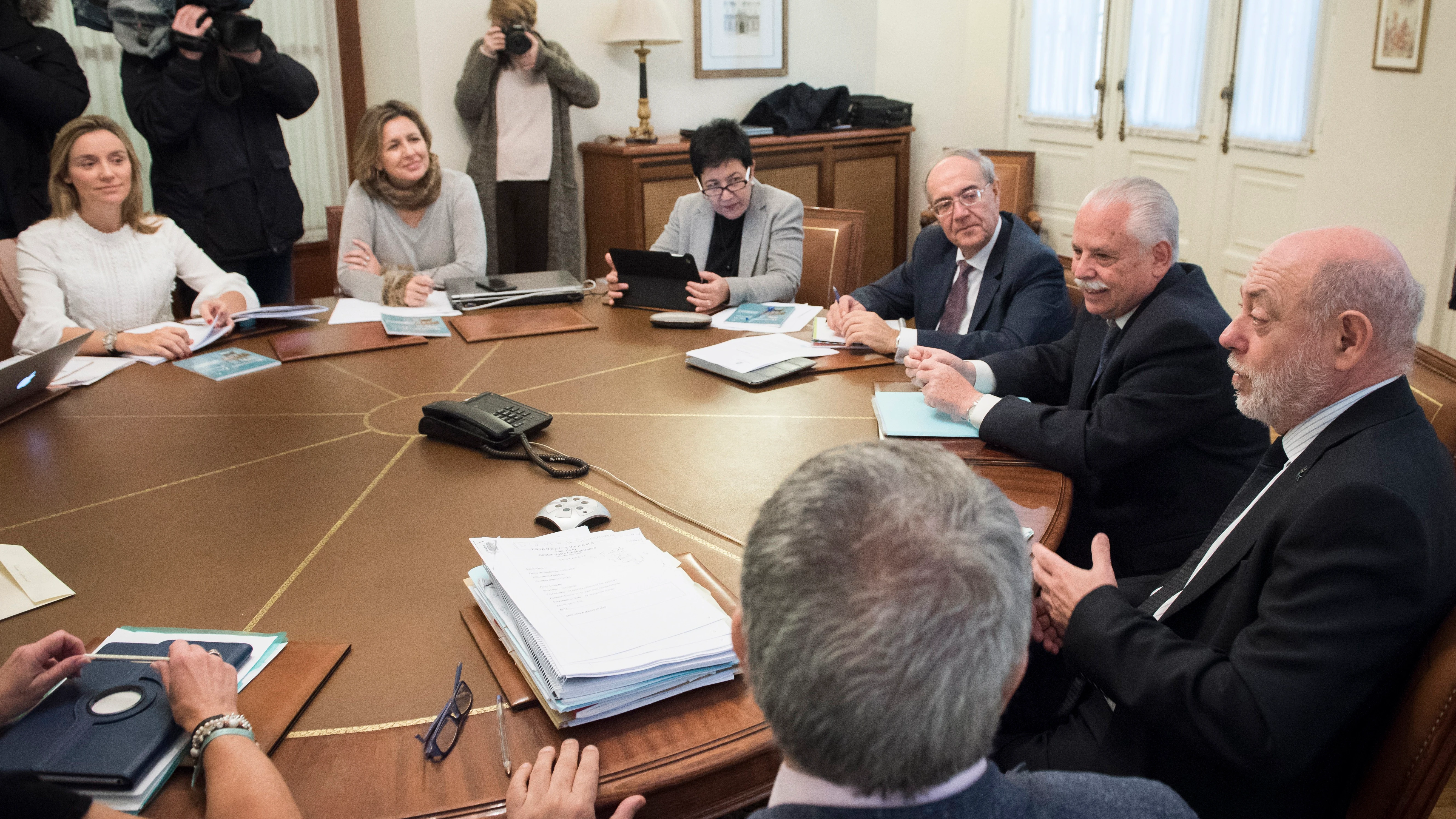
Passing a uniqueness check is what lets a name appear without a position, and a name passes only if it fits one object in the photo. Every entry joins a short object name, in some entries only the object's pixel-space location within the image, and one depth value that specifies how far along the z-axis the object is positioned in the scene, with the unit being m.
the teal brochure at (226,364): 2.56
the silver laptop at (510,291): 3.18
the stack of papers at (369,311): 3.02
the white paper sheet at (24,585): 1.50
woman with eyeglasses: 3.29
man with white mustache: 1.94
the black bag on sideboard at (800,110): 5.48
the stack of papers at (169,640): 1.08
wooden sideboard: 4.97
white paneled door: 4.26
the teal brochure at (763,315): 2.95
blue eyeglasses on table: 1.16
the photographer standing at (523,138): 4.53
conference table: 1.18
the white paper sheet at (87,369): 2.49
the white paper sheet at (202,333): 2.73
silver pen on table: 1.15
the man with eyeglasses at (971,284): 2.68
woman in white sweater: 2.77
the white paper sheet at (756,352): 2.50
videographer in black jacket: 3.41
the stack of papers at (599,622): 1.20
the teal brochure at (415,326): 2.87
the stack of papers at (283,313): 2.89
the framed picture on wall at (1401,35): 3.55
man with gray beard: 1.18
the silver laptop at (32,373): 2.21
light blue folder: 2.07
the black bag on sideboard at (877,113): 5.75
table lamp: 4.79
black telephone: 2.01
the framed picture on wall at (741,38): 5.47
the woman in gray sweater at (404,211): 3.42
